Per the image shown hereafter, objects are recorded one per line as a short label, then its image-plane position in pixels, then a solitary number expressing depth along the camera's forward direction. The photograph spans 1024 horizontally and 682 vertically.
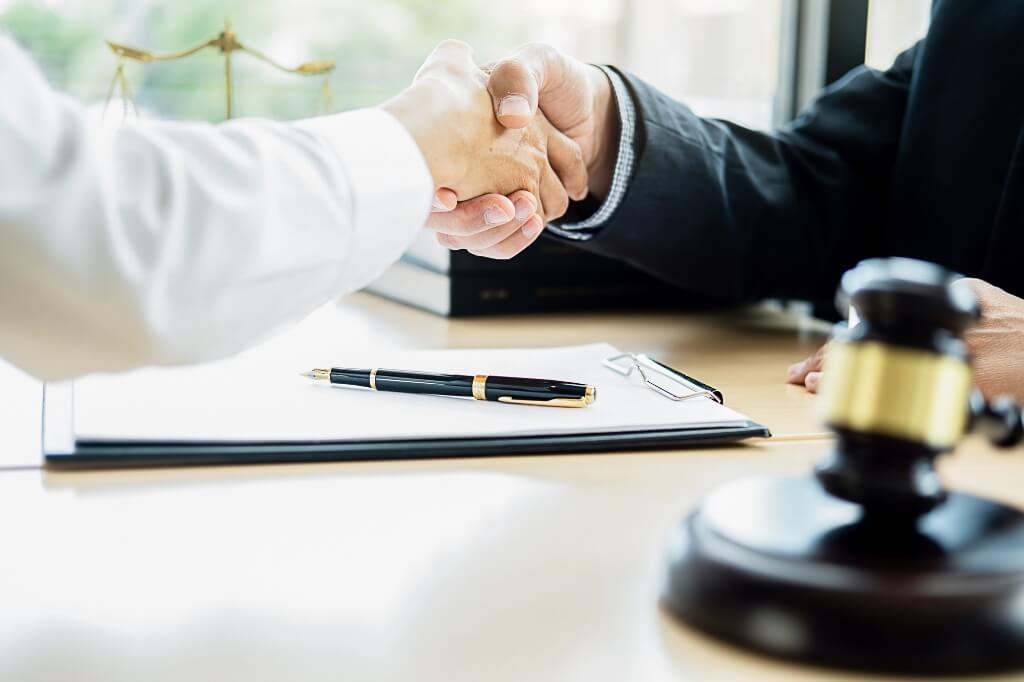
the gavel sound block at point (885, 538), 0.39
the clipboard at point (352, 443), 0.65
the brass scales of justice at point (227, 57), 1.37
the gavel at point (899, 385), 0.41
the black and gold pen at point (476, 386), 0.76
